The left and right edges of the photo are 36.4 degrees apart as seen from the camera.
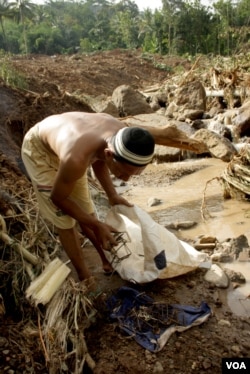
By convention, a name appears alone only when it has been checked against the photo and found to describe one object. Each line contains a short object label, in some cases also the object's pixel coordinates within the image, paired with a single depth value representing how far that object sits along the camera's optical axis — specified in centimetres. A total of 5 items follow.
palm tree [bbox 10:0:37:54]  2842
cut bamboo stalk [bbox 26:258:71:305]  217
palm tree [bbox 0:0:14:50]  2855
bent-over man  197
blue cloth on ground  224
